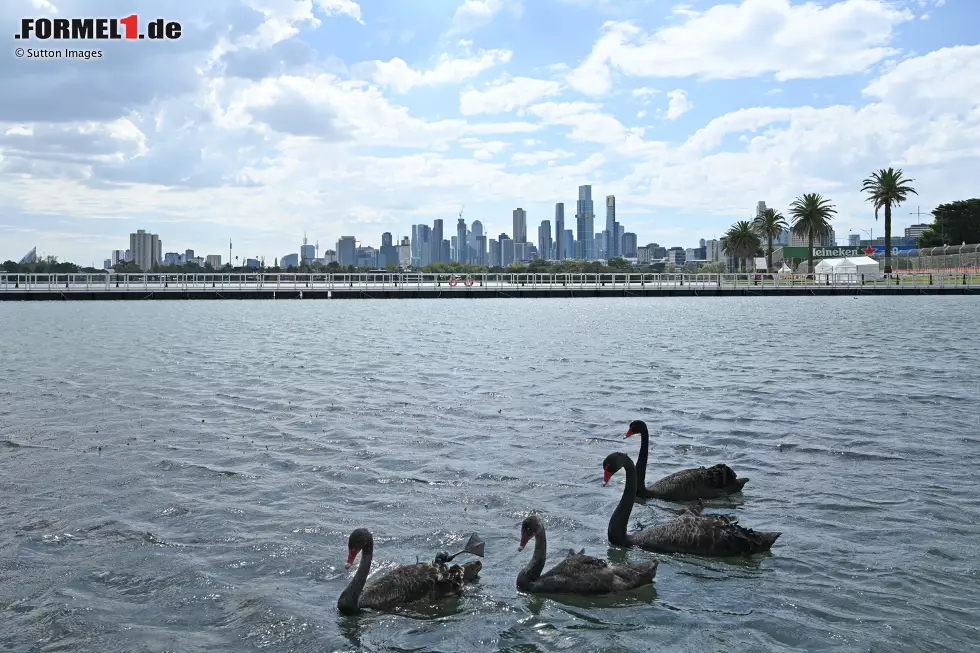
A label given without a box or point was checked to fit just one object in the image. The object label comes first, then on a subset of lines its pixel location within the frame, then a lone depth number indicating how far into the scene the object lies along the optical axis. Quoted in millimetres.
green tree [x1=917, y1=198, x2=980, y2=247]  125750
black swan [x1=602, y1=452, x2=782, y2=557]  8992
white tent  89500
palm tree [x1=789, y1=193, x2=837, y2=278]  102438
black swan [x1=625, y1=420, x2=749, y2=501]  10992
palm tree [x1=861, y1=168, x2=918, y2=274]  90250
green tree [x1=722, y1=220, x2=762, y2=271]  117300
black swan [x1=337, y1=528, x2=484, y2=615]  7635
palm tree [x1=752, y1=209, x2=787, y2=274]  112688
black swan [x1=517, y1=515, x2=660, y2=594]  8023
